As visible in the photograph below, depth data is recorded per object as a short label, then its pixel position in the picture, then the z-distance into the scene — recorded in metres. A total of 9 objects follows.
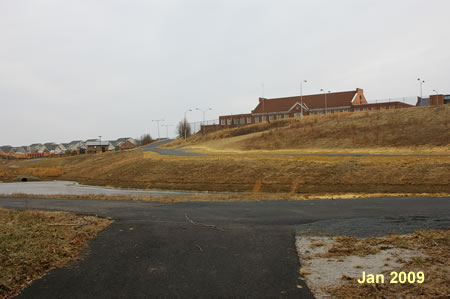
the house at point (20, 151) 195.75
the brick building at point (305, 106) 96.00
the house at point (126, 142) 163.38
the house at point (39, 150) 184.12
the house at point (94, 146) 125.89
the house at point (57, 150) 189.32
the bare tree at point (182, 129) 118.25
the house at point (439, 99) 80.50
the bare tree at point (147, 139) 142.70
